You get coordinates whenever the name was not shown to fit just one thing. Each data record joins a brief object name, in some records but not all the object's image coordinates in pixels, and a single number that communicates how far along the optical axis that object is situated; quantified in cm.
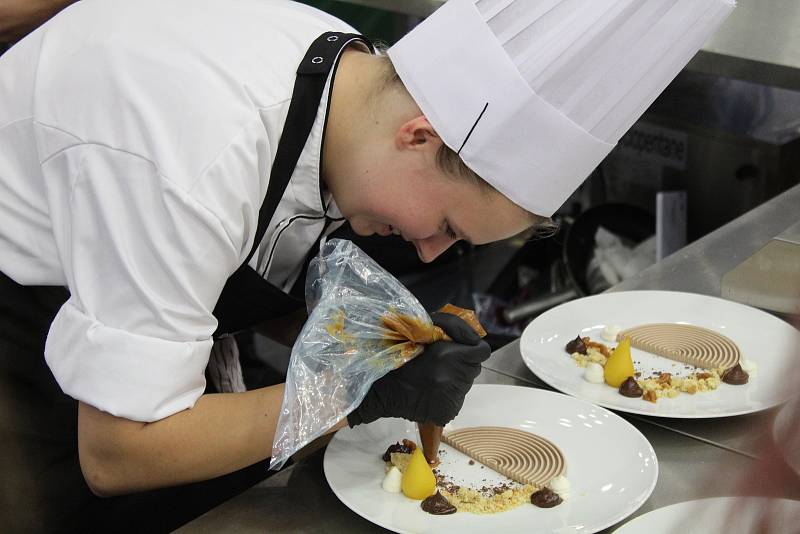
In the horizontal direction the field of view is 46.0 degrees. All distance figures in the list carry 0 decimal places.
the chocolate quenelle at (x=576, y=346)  148
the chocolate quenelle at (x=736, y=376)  137
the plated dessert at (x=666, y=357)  137
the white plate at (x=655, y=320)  133
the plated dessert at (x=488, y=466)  114
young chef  104
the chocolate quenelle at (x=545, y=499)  113
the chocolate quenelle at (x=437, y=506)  112
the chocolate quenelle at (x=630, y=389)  135
